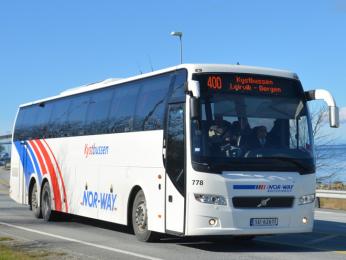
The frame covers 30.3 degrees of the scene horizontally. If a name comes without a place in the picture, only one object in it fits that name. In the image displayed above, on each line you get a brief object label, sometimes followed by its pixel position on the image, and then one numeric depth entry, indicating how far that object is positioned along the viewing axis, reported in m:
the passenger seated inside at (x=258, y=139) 11.32
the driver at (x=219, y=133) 11.12
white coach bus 11.03
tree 47.25
